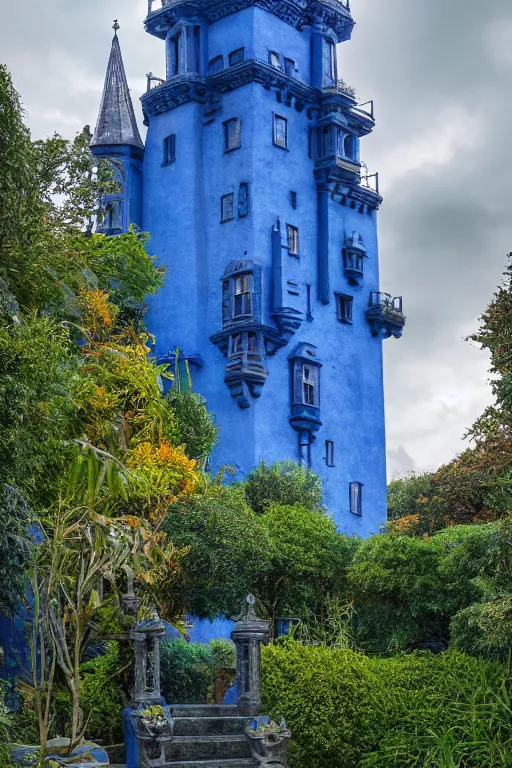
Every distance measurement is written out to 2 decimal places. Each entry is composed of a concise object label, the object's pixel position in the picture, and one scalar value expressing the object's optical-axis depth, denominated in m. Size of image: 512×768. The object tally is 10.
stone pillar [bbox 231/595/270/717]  22.86
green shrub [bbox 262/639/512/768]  21.52
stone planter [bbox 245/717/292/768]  21.50
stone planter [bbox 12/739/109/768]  19.45
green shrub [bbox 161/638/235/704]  25.02
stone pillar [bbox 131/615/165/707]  22.11
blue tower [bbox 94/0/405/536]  41.53
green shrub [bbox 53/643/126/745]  23.88
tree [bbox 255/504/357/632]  30.70
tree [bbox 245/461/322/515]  37.56
